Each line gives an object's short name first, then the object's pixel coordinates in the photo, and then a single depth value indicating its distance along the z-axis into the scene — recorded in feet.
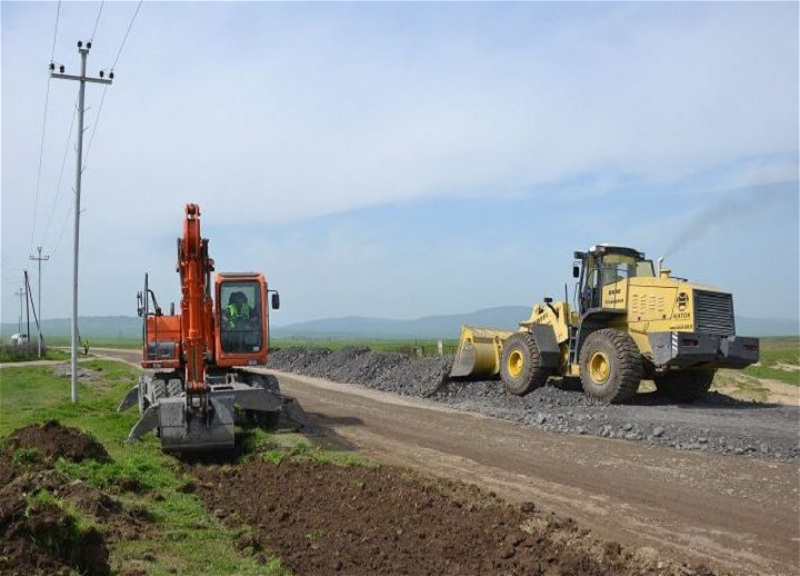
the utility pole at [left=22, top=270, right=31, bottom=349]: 202.21
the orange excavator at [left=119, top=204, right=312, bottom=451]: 36.91
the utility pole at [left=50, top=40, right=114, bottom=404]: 61.72
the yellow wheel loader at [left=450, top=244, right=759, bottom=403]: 52.70
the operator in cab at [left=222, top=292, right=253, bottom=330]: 47.24
